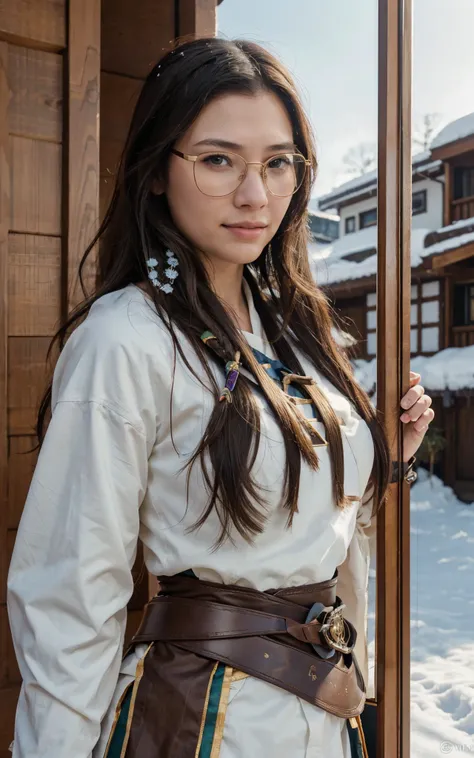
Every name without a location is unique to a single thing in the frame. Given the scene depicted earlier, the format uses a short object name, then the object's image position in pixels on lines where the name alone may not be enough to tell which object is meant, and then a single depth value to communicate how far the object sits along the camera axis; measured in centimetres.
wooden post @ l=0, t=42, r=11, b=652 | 172
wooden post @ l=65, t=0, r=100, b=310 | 177
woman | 101
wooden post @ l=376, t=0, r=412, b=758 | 154
